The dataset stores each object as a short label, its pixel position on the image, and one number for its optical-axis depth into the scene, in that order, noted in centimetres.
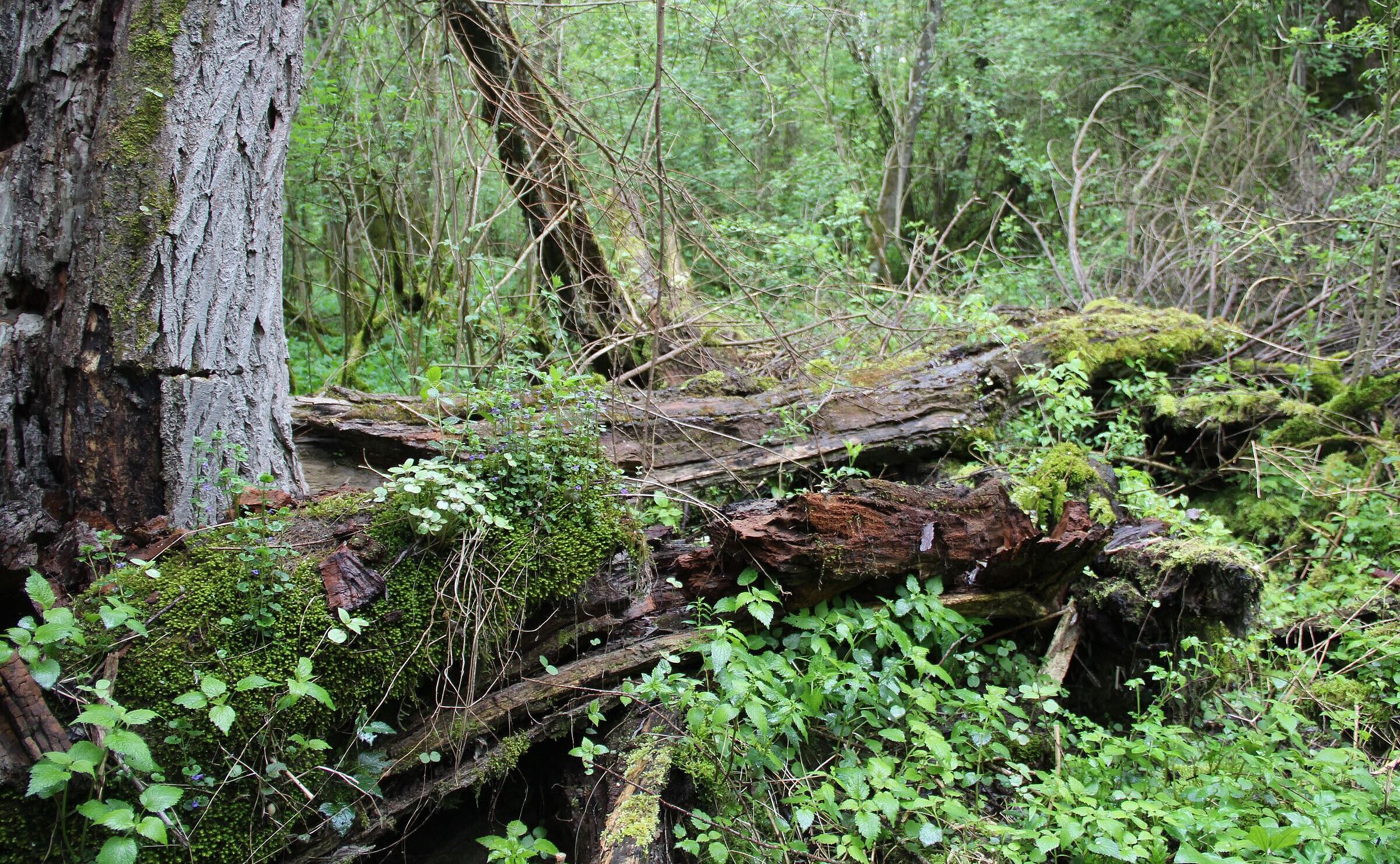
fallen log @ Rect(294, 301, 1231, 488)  377
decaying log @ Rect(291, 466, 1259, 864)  261
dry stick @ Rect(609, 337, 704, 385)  420
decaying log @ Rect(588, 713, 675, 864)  241
